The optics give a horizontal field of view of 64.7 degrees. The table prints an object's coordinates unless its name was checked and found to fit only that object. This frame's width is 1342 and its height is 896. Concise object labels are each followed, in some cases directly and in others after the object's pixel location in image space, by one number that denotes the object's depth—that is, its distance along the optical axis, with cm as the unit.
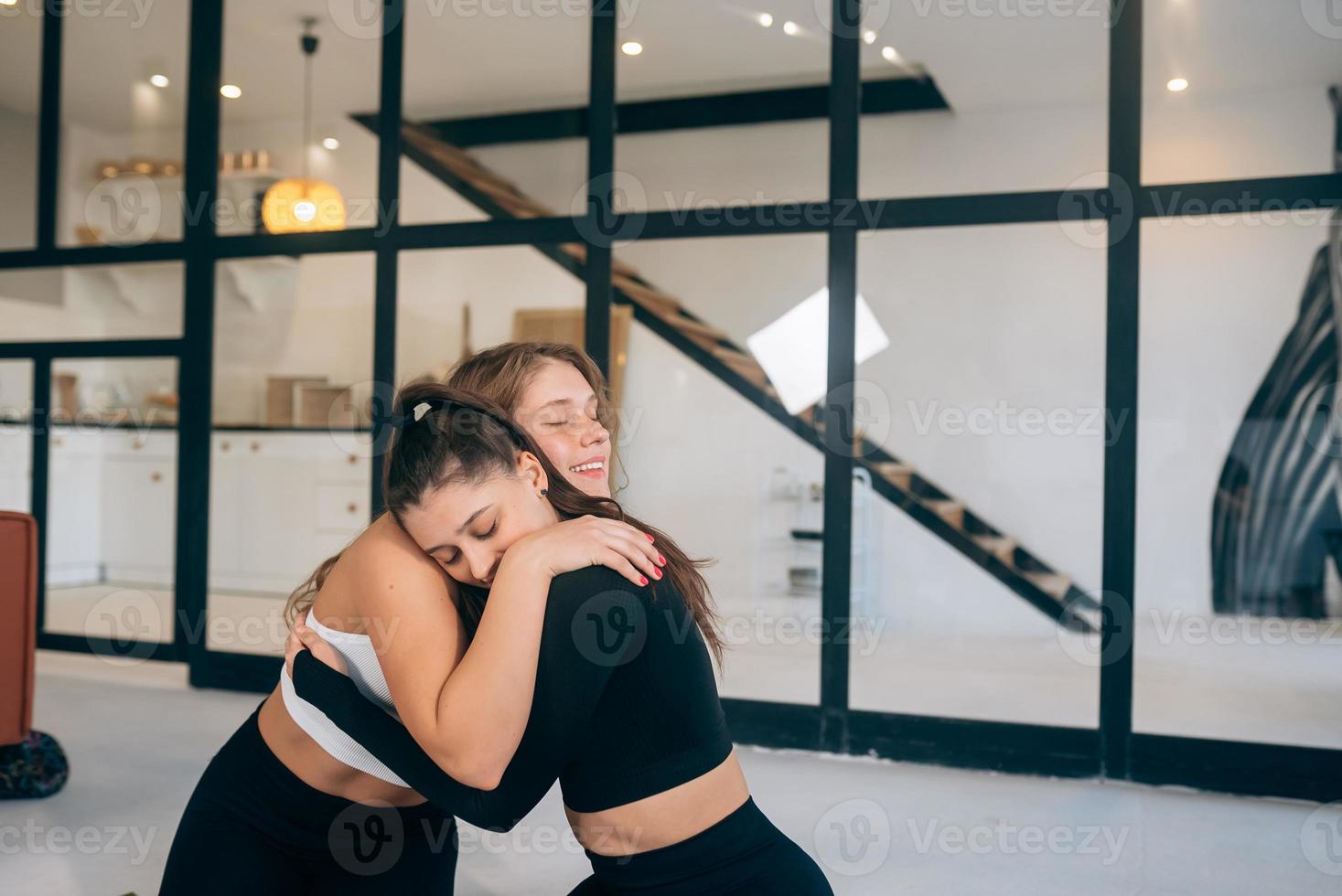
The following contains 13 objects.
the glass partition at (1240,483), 346
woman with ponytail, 119
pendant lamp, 462
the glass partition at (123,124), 490
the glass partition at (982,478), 367
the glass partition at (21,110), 519
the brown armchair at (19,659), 304
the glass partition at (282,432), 461
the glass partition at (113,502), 498
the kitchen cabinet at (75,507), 511
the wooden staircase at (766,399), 371
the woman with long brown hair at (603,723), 121
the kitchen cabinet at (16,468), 527
